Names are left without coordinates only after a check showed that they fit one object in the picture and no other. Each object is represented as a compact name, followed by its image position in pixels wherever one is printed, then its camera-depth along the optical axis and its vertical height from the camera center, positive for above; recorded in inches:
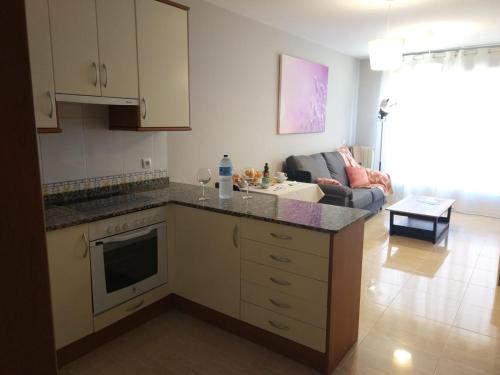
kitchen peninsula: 79.5 -30.9
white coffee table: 171.2 -39.7
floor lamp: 243.6 +17.2
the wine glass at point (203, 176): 100.7 -11.4
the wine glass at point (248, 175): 150.3 -16.4
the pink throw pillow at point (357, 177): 223.1 -25.0
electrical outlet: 116.9 -9.4
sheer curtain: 217.9 +3.7
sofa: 181.3 -22.3
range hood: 83.5 +7.8
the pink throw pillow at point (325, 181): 188.9 -23.3
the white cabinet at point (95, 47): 81.5 +19.8
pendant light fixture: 137.2 +30.6
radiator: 256.4 -13.4
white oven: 86.4 -30.5
